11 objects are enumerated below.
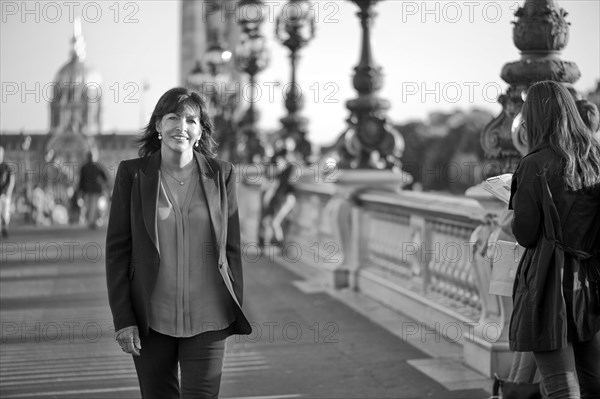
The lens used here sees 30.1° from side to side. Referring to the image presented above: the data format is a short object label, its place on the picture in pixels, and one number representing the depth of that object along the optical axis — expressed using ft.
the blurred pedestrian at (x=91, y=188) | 87.35
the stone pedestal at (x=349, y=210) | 44.96
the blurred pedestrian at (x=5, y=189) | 72.64
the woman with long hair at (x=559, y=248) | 17.25
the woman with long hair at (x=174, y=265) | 16.43
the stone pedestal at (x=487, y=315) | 27.20
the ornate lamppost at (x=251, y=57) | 73.20
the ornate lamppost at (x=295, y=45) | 62.49
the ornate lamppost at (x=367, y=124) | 45.52
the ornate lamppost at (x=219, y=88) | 98.63
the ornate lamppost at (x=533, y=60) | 26.78
